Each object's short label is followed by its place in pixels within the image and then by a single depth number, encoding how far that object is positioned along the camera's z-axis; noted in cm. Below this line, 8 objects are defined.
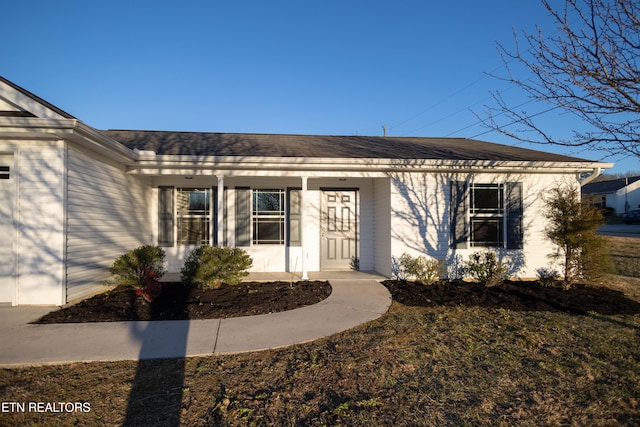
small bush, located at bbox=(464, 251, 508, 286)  777
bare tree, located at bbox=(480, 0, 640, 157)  330
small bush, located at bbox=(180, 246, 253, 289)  703
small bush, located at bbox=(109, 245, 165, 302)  636
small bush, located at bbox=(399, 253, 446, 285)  786
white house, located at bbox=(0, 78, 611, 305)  601
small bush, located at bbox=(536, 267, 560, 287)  877
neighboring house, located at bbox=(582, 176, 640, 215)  3859
